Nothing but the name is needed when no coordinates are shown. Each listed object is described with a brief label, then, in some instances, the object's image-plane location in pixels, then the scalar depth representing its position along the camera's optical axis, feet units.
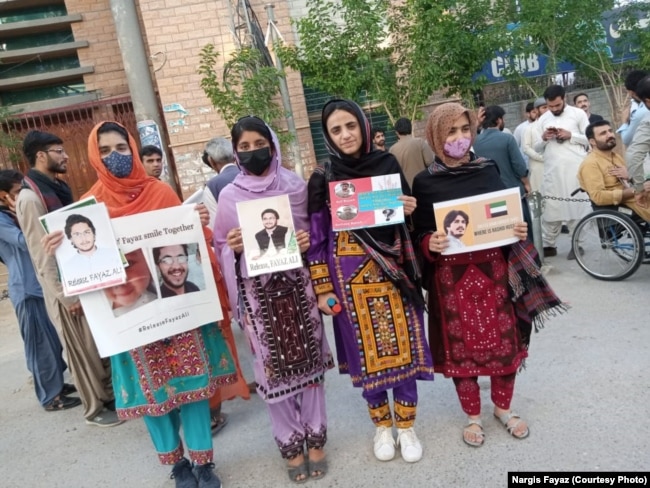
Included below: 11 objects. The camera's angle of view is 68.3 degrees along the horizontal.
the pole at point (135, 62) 23.66
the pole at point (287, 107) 21.79
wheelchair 13.34
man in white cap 18.93
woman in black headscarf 6.79
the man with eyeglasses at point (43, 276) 8.99
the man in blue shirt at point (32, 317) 11.09
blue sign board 30.27
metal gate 25.11
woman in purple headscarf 6.85
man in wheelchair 13.50
